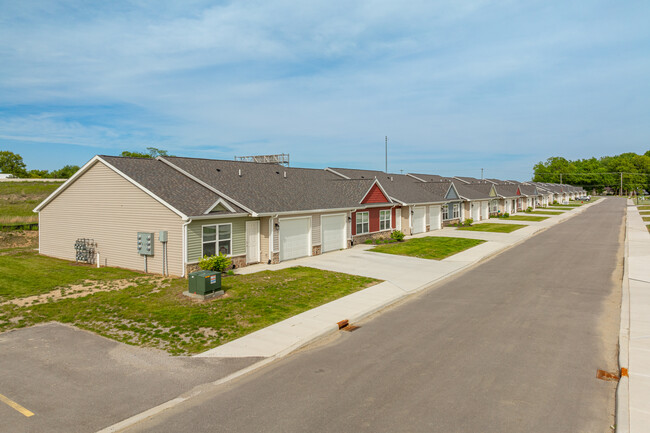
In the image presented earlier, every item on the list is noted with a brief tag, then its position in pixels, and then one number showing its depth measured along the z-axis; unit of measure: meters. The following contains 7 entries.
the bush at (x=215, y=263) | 17.28
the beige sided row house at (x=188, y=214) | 18.07
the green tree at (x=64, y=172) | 97.90
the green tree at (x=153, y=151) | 83.35
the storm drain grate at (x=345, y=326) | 11.42
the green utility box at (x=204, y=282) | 13.97
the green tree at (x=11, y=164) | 104.94
